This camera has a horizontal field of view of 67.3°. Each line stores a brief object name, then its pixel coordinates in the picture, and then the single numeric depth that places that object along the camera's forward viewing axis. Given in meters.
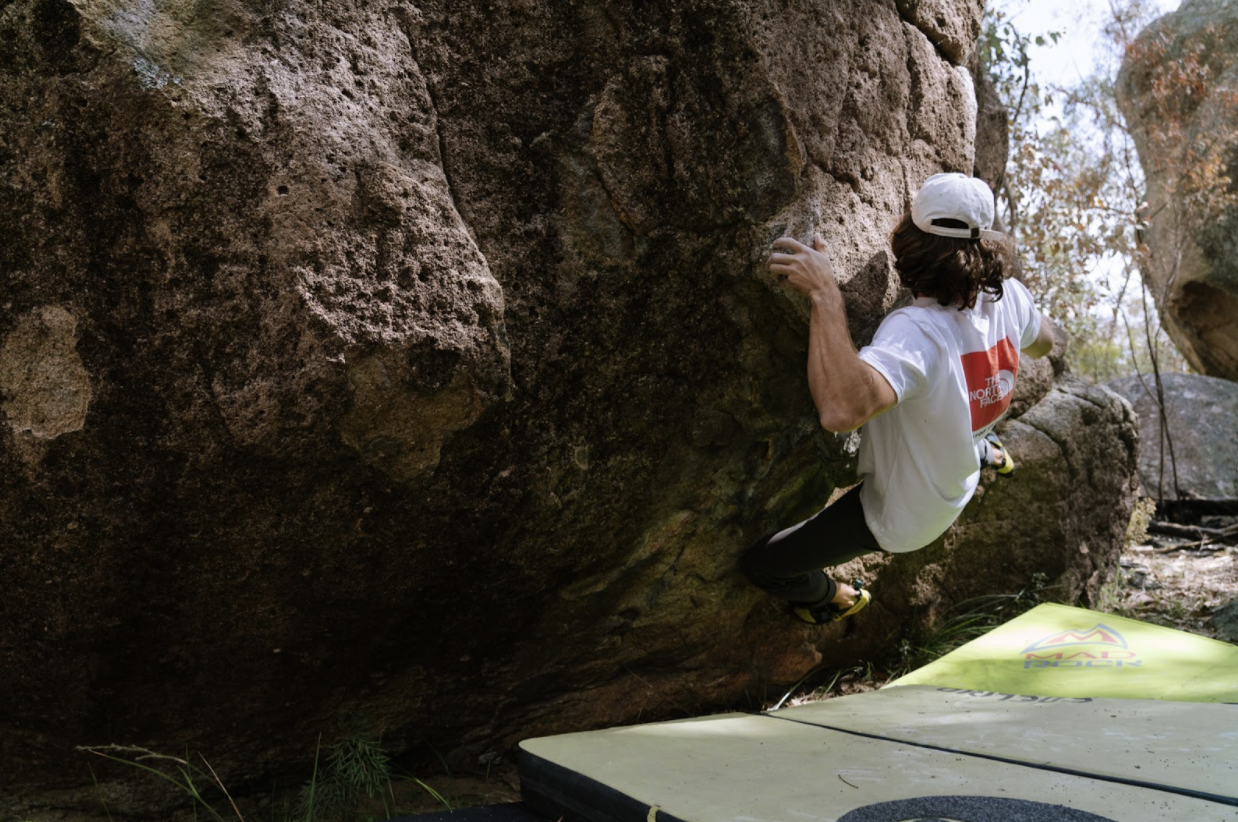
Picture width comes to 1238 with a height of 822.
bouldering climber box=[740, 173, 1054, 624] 2.37
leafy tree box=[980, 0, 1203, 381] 7.56
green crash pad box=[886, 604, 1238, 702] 3.17
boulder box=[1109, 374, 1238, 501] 7.33
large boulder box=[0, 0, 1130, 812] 1.97
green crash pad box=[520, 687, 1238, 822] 2.03
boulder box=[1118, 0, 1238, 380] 7.72
